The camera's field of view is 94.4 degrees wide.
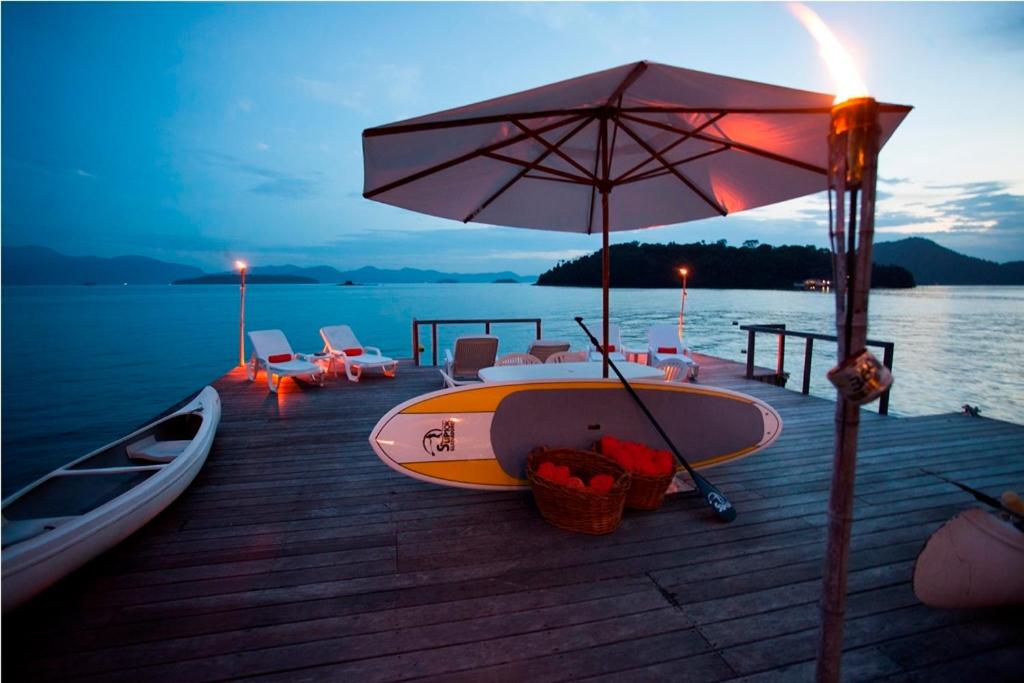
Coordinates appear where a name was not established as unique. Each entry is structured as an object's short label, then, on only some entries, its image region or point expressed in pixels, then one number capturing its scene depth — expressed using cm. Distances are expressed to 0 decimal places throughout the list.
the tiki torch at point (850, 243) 103
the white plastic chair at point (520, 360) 475
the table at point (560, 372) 340
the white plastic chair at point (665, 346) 734
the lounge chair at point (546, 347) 604
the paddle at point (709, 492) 288
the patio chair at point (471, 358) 623
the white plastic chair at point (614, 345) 680
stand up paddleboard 306
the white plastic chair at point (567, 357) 478
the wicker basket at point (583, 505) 269
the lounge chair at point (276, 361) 679
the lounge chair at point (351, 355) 754
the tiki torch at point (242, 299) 872
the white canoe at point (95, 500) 210
